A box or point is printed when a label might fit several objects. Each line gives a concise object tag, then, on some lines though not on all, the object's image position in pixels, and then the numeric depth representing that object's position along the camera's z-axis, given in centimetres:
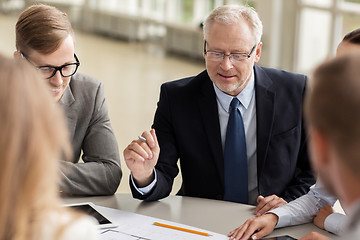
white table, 306
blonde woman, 157
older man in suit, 375
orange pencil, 292
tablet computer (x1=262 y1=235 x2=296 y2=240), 292
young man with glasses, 344
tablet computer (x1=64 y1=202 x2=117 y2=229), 300
